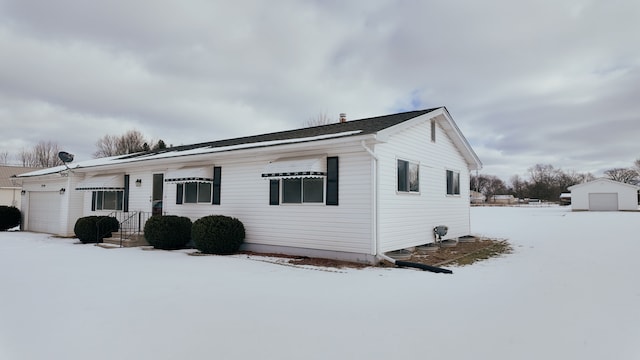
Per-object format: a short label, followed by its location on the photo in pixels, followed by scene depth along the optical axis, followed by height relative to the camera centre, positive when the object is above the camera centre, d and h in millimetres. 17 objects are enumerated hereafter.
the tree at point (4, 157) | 47438 +4856
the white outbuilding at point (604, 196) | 36031 +170
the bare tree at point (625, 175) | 58375 +3997
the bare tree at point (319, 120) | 34747 +7522
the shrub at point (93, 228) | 13008 -1289
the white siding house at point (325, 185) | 8712 +315
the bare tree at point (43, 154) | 44531 +4995
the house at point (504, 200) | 64688 -581
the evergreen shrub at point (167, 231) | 11008 -1165
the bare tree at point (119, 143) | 40062 +5875
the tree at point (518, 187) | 75844 +2389
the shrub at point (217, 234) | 9906 -1121
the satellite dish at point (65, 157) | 15122 +1601
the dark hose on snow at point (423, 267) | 7521 -1555
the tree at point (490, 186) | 86000 +2658
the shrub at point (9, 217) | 18625 -1284
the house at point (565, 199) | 53619 -245
